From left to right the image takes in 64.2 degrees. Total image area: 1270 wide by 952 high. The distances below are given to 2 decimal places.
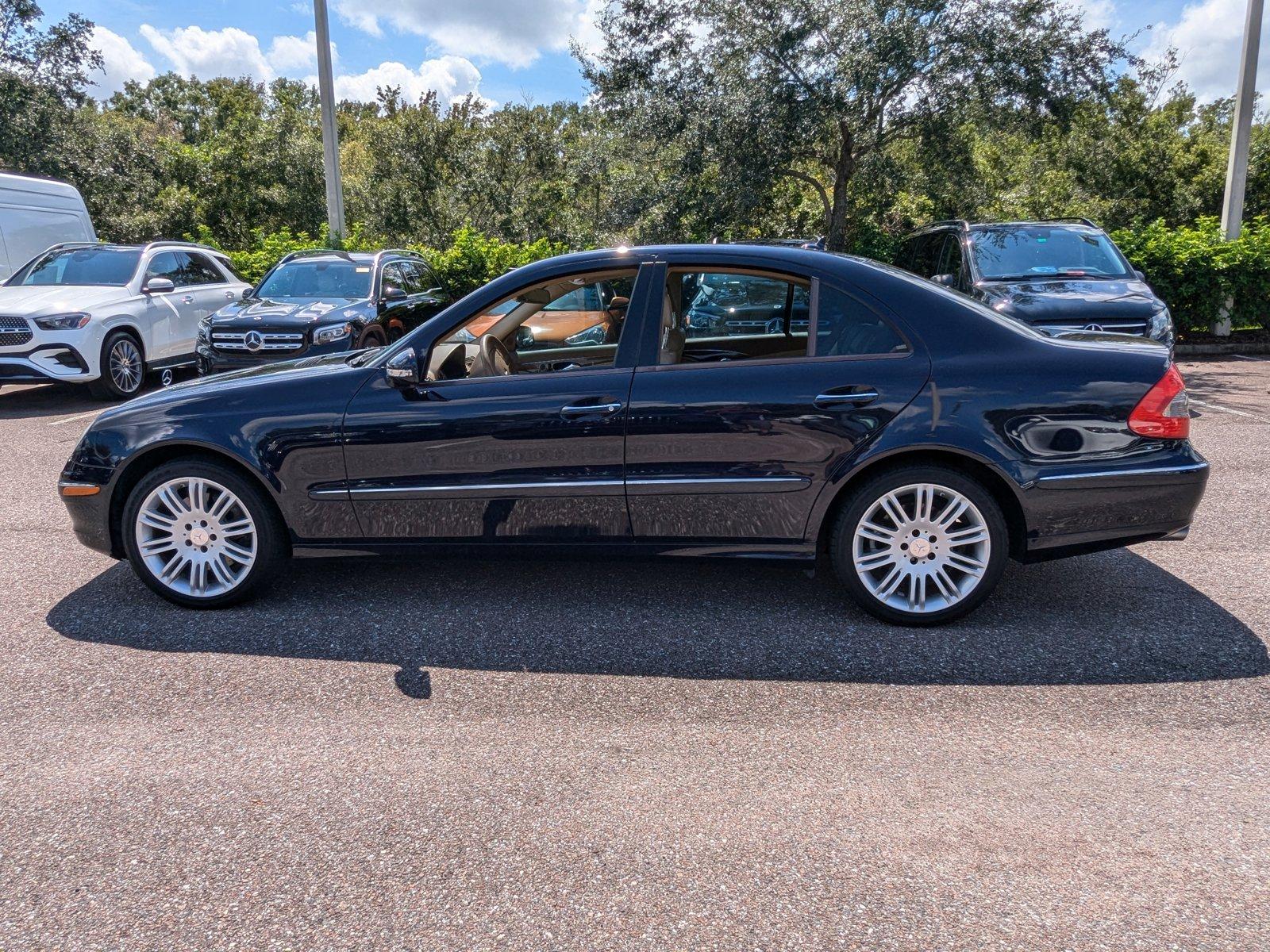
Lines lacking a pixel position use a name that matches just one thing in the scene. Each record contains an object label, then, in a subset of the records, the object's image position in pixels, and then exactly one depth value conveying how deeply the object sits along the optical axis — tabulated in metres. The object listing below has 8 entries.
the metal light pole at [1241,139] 14.59
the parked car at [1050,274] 9.31
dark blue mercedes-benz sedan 4.20
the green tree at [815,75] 13.97
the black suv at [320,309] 10.19
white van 12.70
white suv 10.58
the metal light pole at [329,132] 15.91
